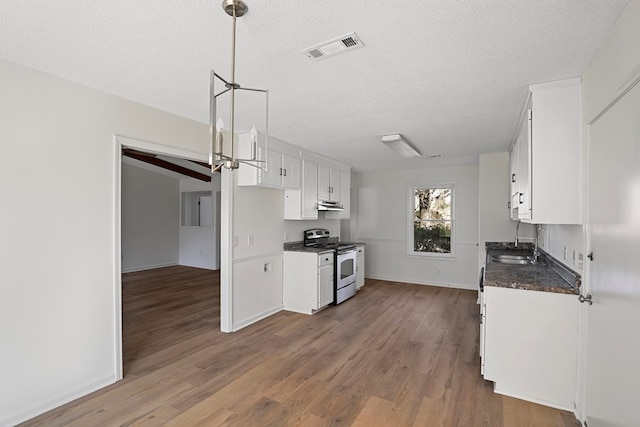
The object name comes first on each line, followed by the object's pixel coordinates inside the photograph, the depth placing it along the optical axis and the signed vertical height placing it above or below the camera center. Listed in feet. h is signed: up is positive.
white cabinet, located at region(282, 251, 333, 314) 15.25 -3.35
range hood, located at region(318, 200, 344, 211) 17.19 +0.36
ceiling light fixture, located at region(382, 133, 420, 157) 13.11 +2.98
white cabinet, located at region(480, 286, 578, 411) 7.66 -3.26
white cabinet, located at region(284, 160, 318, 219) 15.65 +0.70
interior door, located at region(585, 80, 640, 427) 4.85 -0.96
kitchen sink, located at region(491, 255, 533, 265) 13.13 -1.91
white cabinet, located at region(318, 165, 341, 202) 17.49 +1.63
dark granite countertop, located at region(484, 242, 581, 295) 7.90 -1.79
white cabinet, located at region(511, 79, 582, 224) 7.50 +1.43
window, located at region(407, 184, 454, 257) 21.42 -0.52
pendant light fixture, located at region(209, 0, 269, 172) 4.75 +1.64
